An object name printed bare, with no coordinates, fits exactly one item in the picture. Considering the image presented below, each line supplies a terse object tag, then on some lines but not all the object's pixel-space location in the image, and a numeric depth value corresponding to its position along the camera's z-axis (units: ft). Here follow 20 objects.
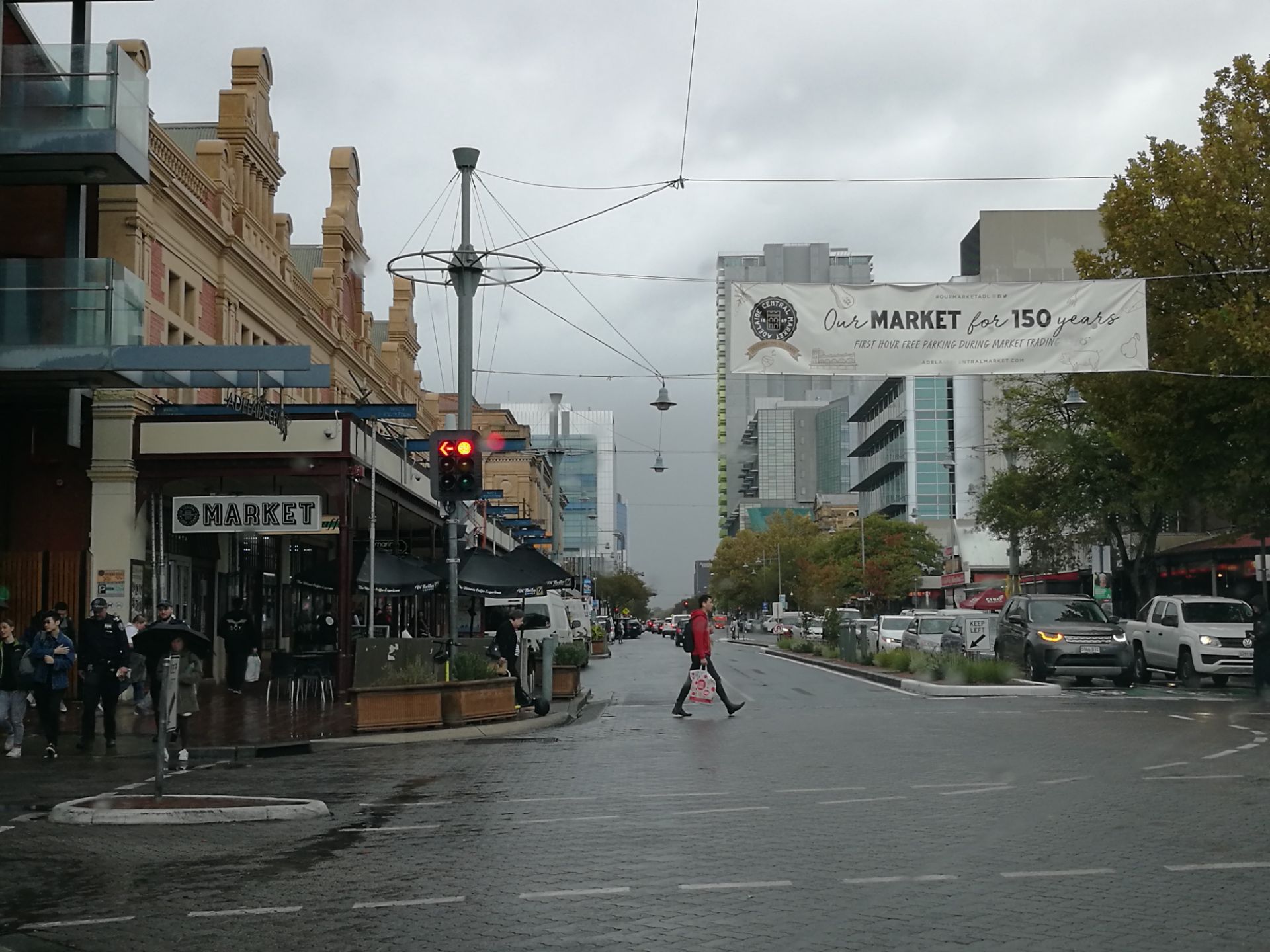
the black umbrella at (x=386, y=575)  94.84
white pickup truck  97.25
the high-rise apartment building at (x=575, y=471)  601.62
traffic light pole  75.46
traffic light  65.67
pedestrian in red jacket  73.60
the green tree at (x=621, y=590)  511.40
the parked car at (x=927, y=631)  142.10
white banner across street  70.85
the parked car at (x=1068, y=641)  98.12
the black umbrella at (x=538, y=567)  93.81
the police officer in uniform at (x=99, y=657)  59.88
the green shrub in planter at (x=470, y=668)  71.36
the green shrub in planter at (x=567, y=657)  92.58
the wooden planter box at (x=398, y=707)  65.98
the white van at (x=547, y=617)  110.52
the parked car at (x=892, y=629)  153.07
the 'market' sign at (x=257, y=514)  89.76
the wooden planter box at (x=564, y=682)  90.63
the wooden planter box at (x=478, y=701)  69.10
